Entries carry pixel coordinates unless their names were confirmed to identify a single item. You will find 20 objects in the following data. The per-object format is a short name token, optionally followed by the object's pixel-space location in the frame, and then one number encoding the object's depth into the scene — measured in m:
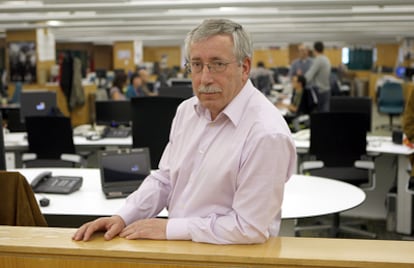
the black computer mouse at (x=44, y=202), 3.30
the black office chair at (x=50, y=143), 5.77
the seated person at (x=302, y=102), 7.92
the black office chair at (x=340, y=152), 5.28
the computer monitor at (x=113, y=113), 7.02
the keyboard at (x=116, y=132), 6.49
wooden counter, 1.67
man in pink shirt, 1.83
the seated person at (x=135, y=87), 9.65
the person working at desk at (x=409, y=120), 4.75
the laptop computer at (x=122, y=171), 3.50
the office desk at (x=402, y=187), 5.50
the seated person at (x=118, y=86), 8.83
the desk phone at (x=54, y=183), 3.61
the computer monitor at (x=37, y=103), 7.10
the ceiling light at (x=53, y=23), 8.76
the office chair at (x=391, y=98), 12.83
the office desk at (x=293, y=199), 3.23
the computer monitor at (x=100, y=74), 17.17
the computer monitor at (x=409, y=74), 16.34
